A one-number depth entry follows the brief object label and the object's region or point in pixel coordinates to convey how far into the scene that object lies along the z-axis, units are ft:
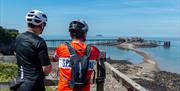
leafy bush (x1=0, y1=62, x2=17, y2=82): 14.11
